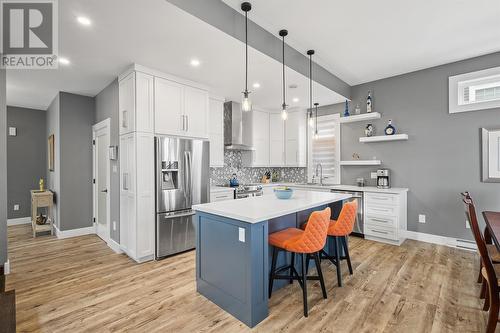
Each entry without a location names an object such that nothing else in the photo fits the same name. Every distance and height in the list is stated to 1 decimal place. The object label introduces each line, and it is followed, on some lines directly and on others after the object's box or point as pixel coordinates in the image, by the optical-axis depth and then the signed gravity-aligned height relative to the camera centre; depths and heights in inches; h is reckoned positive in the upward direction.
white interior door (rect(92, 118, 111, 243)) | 172.8 -8.1
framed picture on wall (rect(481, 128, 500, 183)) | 138.9 +5.9
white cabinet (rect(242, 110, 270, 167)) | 218.8 +21.2
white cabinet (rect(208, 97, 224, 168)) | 181.2 +26.5
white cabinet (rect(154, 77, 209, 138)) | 138.7 +34.4
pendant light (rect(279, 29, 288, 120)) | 115.6 +63.8
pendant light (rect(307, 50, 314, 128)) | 136.9 +59.2
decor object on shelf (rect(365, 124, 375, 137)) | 185.0 +27.0
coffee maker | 173.5 -10.0
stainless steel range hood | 196.4 +31.8
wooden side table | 179.0 -27.9
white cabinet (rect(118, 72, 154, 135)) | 129.8 +34.9
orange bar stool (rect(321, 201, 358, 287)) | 104.7 -26.2
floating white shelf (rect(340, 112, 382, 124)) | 179.6 +36.9
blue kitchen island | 79.4 -31.1
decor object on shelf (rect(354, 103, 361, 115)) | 191.5 +43.9
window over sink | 208.5 +13.7
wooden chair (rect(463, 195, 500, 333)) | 67.9 -32.4
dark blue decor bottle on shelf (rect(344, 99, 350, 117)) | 196.1 +45.5
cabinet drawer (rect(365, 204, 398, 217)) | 156.6 -30.1
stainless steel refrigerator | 136.5 -14.1
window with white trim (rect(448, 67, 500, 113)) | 141.6 +45.5
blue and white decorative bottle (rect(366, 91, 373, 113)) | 183.3 +46.8
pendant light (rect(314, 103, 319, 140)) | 210.8 +49.5
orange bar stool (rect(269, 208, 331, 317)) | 83.8 -27.6
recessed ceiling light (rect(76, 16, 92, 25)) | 88.4 +54.0
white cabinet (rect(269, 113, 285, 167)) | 229.5 +23.2
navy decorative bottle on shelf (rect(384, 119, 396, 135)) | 173.6 +26.0
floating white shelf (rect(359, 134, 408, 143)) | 167.5 +19.7
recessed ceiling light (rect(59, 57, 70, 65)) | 121.1 +53.4
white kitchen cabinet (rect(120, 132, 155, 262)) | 130.4 -17.0
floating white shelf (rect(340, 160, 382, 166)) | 178.9 +2.4
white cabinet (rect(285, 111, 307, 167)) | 221.3 +23.9
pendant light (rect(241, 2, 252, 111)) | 96.7 +59.9
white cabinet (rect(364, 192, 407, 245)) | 156.0 -34.4
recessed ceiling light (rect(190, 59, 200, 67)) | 122.8 +53.5
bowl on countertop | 114.5 -13.1
